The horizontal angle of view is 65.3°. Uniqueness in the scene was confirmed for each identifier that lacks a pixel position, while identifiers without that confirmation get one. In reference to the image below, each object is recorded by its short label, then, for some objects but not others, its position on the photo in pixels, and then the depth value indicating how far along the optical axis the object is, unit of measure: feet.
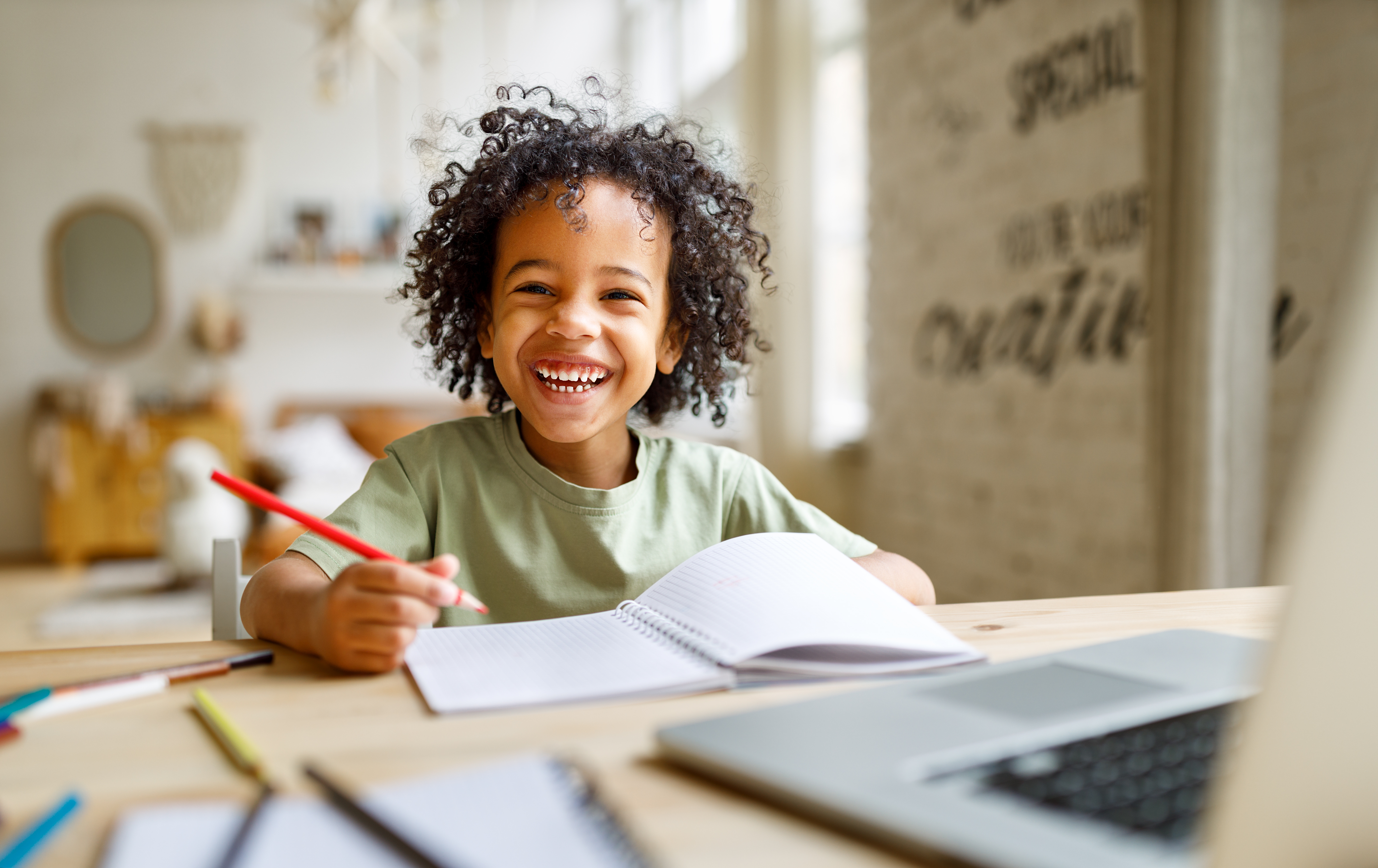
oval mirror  16.78
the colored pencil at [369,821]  1.13
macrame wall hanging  17.07
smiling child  3.09
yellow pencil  1.47
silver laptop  0.97
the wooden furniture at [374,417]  14.97
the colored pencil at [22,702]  1.69
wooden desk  1.26
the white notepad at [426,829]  1.14
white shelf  17.06
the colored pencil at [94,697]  1.75
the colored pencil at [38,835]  1.16
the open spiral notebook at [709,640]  1.87
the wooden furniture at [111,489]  15.38
